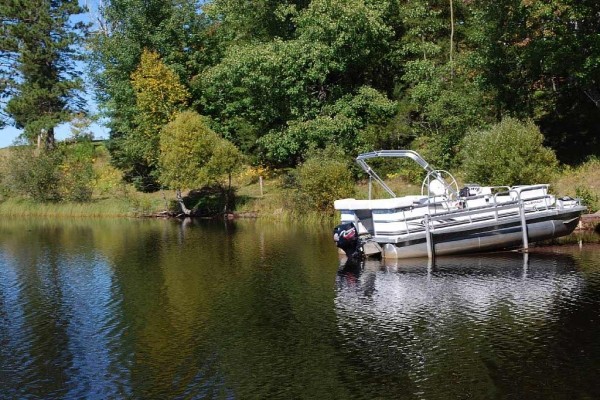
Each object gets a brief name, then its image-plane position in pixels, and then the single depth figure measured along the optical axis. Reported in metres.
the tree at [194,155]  44.91
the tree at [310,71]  44.50
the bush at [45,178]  54.34
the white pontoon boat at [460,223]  24.92
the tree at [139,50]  52.22
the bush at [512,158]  30.55
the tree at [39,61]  64.94
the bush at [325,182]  37.84
